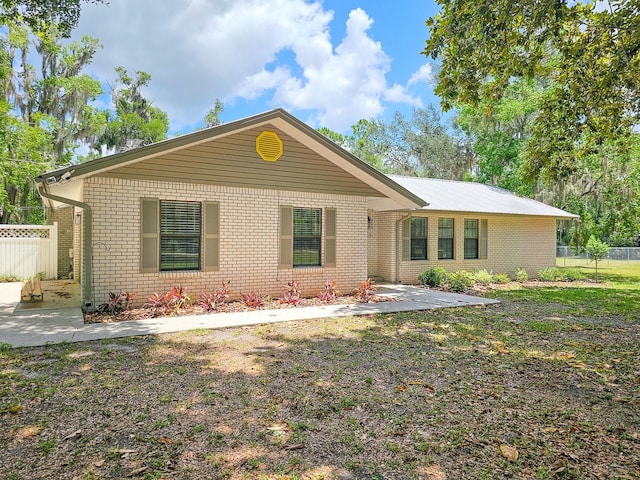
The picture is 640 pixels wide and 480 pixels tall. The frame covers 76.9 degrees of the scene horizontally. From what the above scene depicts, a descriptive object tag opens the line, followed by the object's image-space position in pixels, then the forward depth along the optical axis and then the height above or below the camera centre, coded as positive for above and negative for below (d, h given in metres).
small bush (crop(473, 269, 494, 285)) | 14.77 -1.28
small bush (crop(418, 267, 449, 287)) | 13.43 -1.16
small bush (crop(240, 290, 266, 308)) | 8.99 -1.33
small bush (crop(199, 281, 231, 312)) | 8.54 -1.25
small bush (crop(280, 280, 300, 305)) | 9.50 -1.27
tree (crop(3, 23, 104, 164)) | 22.33 +8.64
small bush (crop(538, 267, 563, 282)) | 16.83 -1.32
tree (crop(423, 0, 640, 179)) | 6.43 +3.37
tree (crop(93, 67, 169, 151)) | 33.03 +10.66
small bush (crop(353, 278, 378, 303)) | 10.30 -1.31
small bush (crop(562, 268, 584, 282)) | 17.19 -1.38
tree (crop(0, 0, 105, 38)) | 8.64 +4.98
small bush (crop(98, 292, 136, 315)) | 7.97 -1.26
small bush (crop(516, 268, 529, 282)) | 16.30 -1.32
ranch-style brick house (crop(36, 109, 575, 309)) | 8.12 +0.75
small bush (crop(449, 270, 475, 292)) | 12.88 -1.26
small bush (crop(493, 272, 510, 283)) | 15.27 -1.36
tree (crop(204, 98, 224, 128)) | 45.78 +14.47
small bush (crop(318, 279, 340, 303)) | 10.15 -1.31
